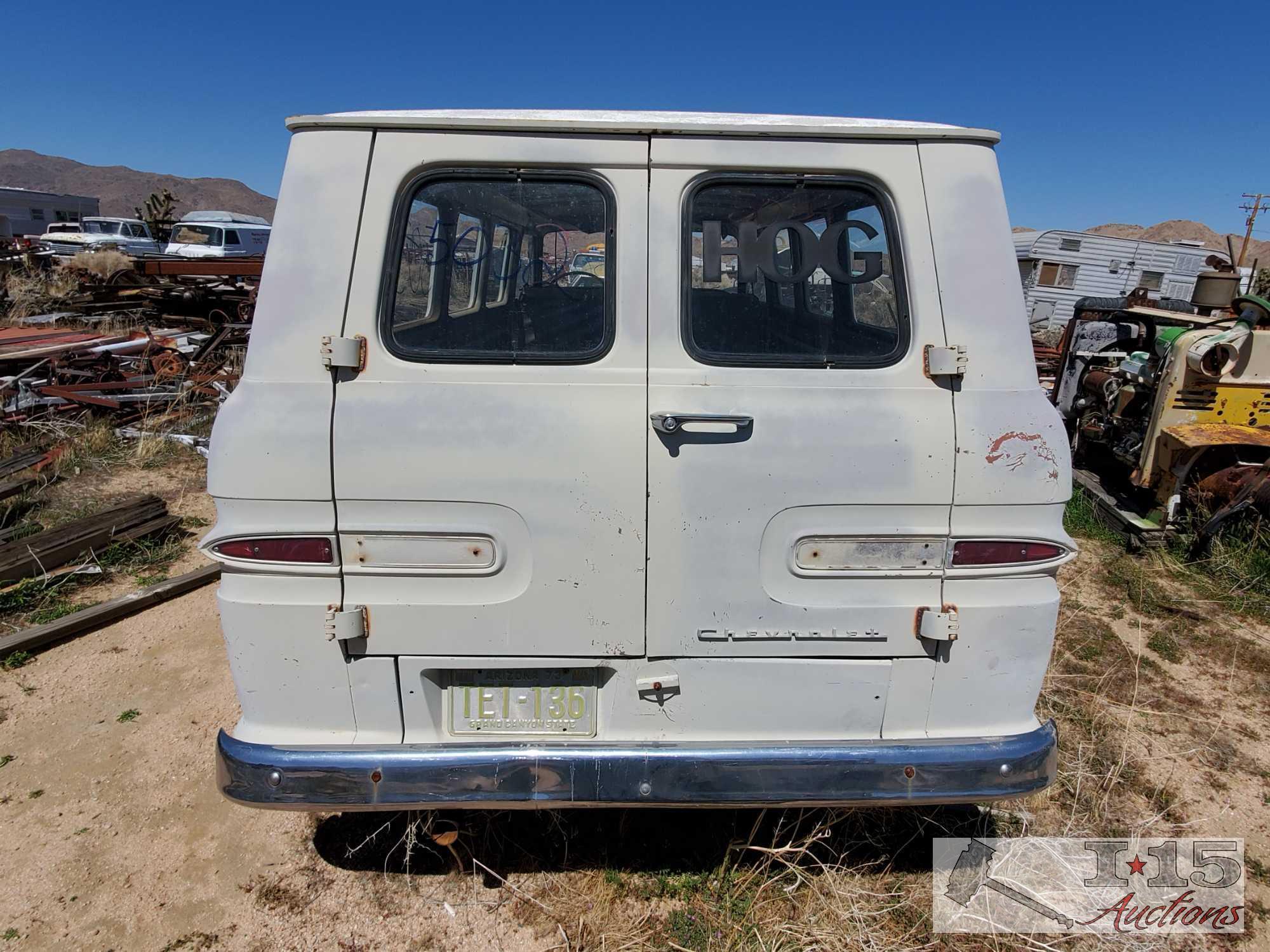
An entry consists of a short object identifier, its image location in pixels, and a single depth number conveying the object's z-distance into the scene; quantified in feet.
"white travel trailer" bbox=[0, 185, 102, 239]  117.29
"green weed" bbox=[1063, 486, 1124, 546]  19.79
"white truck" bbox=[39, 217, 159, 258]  79.61
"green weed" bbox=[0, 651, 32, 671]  13.03
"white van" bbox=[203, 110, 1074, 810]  6.64
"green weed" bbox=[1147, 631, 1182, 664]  14.19
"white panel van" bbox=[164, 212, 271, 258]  73.77
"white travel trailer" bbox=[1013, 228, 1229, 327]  79.61
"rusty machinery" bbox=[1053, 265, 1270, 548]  17.42
